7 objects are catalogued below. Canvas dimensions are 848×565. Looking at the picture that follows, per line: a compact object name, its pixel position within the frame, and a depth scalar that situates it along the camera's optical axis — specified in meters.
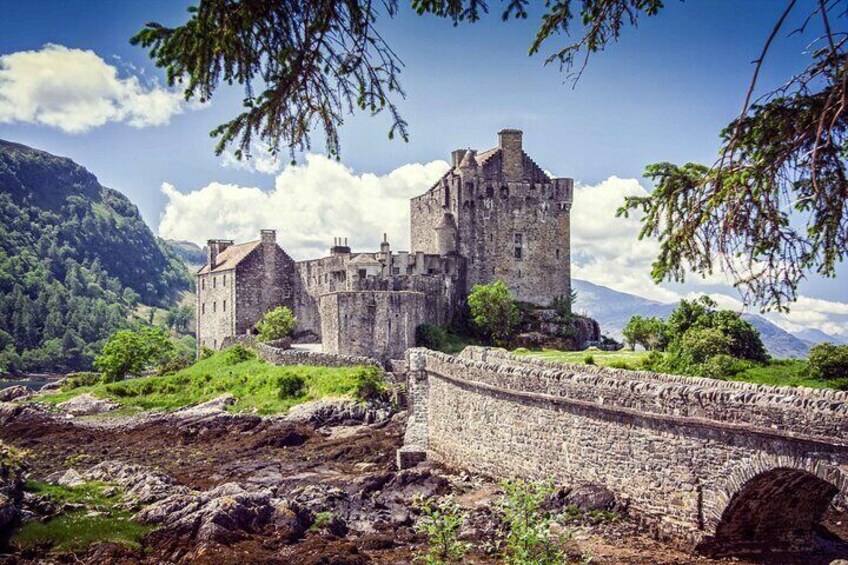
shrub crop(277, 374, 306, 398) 42.50
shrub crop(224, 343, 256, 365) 52.75
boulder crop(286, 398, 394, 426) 37.59
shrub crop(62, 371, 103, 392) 57.28
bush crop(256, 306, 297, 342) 60.00
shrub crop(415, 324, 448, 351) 52.81
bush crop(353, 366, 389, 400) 39.56
